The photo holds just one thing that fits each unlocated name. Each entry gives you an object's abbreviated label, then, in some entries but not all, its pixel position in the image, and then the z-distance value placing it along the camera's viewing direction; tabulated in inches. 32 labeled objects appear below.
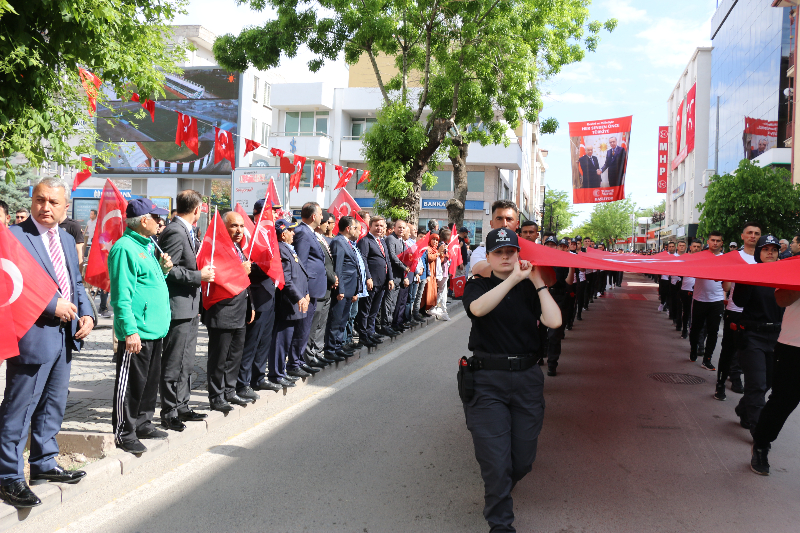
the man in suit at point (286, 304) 280.5
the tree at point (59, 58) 267.4
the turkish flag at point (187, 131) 474.6
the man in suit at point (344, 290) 349.7
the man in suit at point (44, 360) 153.6
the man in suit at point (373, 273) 398.3
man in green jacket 185.5
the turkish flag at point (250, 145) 580.7
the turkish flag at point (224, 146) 507.0
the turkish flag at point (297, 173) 643.5
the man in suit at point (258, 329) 260.7
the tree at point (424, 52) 722.2
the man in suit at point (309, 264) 303.9
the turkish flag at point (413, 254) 491.2
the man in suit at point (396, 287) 434.3
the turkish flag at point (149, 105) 441.7
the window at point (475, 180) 1585.9
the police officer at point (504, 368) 149.3
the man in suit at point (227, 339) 238.8
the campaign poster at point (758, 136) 1518.2
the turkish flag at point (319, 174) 729.0
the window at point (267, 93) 1906.1
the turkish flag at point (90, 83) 396.2
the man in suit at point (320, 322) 322.7
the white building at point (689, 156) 2335.1
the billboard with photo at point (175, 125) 1807.3
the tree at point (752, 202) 1030.4
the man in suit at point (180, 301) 213.0
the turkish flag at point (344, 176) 731.4
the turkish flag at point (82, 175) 365.5
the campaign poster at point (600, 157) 1067.9
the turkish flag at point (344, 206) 535.5
